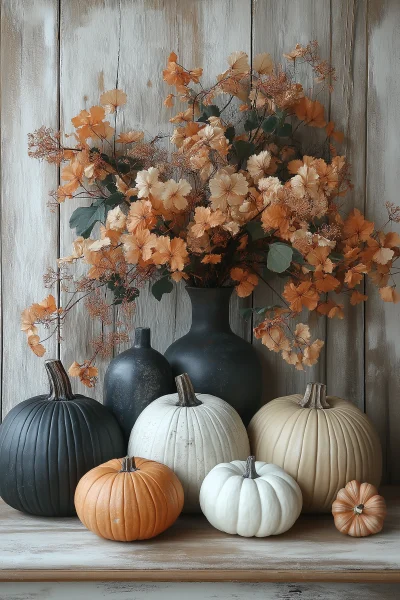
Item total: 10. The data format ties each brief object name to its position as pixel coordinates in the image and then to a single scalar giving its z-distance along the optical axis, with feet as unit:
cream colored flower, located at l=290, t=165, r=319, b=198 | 4.42
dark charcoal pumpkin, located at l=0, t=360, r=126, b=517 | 4.20
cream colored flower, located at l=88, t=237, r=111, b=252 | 4.40
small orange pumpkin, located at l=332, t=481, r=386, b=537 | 4.01
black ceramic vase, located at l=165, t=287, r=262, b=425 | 4.66
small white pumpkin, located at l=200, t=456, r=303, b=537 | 3.90
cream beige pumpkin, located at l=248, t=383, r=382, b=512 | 4.27
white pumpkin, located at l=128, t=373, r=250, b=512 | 4.21
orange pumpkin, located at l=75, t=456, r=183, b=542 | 3.83
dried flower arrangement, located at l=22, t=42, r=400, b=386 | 4.39
